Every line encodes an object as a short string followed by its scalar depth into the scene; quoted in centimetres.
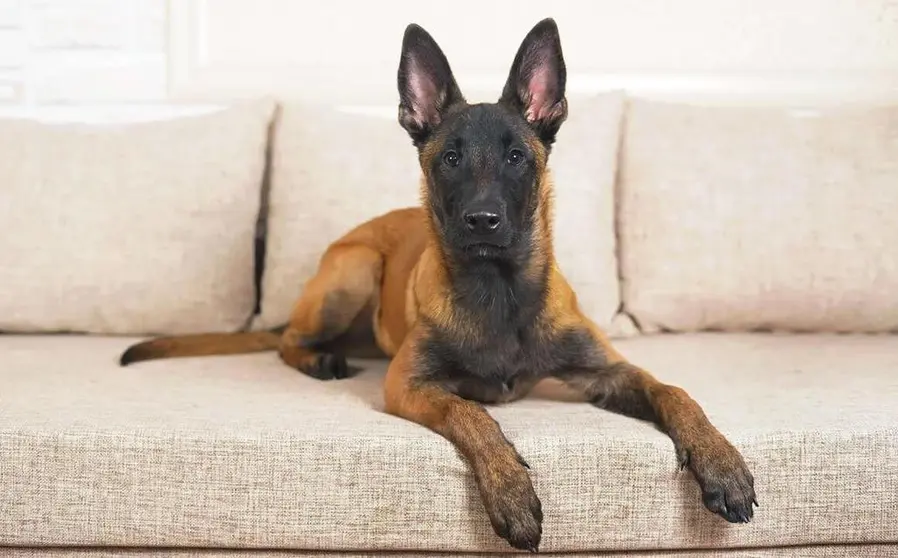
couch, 231
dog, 203
